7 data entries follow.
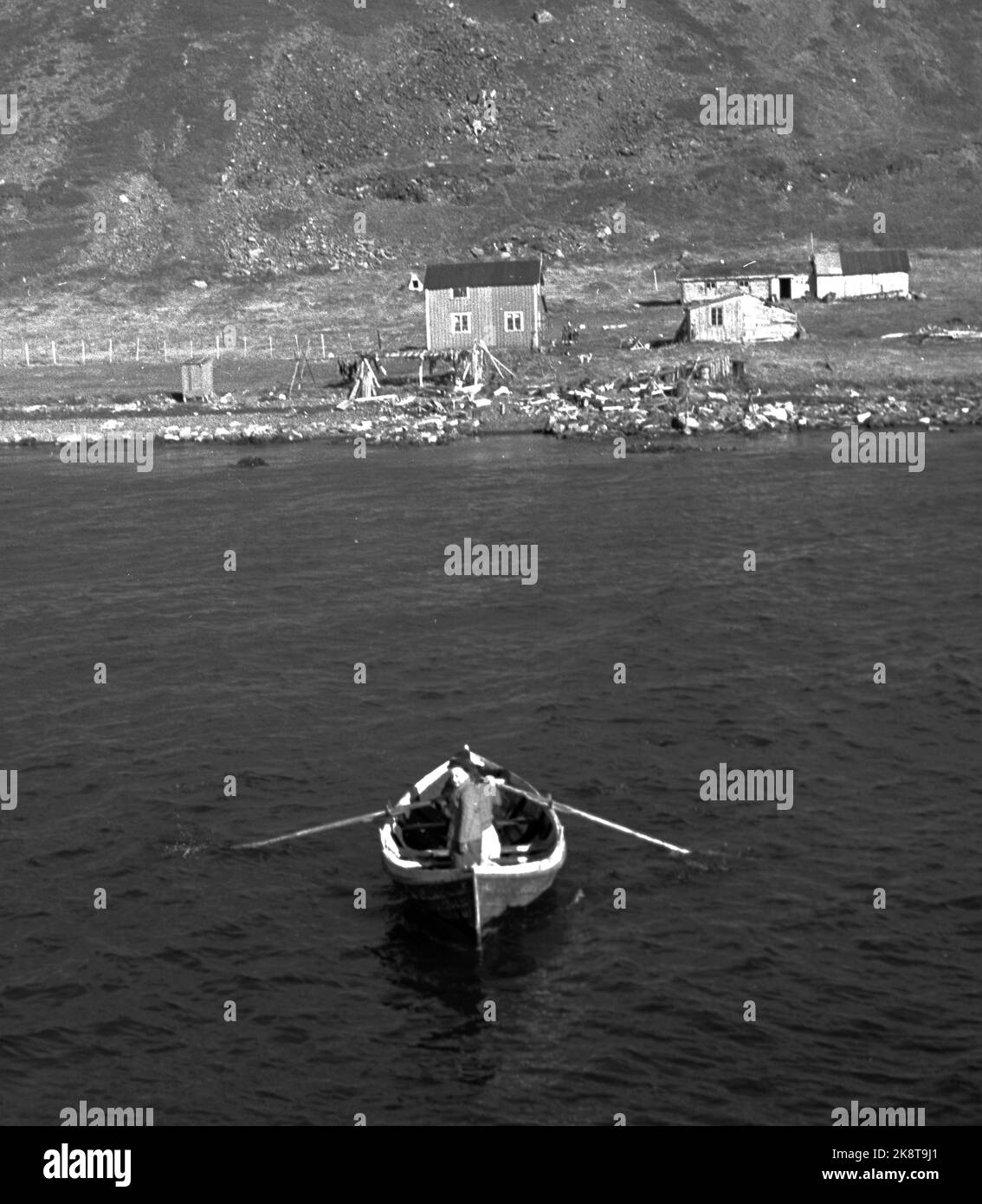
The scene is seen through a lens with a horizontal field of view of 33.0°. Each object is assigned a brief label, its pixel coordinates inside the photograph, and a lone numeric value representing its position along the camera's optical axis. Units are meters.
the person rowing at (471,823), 23.11
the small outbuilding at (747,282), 79.81
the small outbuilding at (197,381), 66.44
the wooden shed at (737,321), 69.62
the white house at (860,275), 83.56
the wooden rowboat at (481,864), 22.64
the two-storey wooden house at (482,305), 73.12
